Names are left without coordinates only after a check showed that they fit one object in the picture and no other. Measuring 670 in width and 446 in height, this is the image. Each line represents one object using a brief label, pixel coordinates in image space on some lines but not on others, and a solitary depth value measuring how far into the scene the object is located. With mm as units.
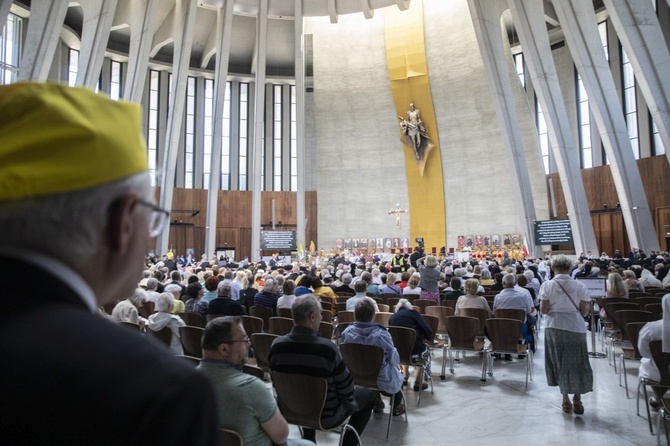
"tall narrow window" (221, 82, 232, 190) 31750
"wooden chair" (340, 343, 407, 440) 4629
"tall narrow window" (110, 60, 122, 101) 28245
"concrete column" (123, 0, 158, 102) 20219
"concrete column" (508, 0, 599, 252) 20500
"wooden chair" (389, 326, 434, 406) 5578
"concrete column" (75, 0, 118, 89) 17766
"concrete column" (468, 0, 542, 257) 21922
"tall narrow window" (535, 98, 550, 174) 27422
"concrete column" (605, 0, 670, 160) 16281
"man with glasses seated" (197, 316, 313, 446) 2512
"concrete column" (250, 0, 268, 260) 23781
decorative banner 27828
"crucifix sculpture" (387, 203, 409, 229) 27078
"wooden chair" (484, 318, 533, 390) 6266
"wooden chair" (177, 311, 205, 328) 6434
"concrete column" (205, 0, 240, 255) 22953
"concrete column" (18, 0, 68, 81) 14234
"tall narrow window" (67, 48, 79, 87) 26052
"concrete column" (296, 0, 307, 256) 24281
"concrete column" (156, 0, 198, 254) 22016
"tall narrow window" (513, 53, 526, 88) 27938
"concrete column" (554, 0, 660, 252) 18719
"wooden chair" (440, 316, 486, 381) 6418
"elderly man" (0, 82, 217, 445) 556
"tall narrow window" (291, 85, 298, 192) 32531
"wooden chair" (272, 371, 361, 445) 3484
